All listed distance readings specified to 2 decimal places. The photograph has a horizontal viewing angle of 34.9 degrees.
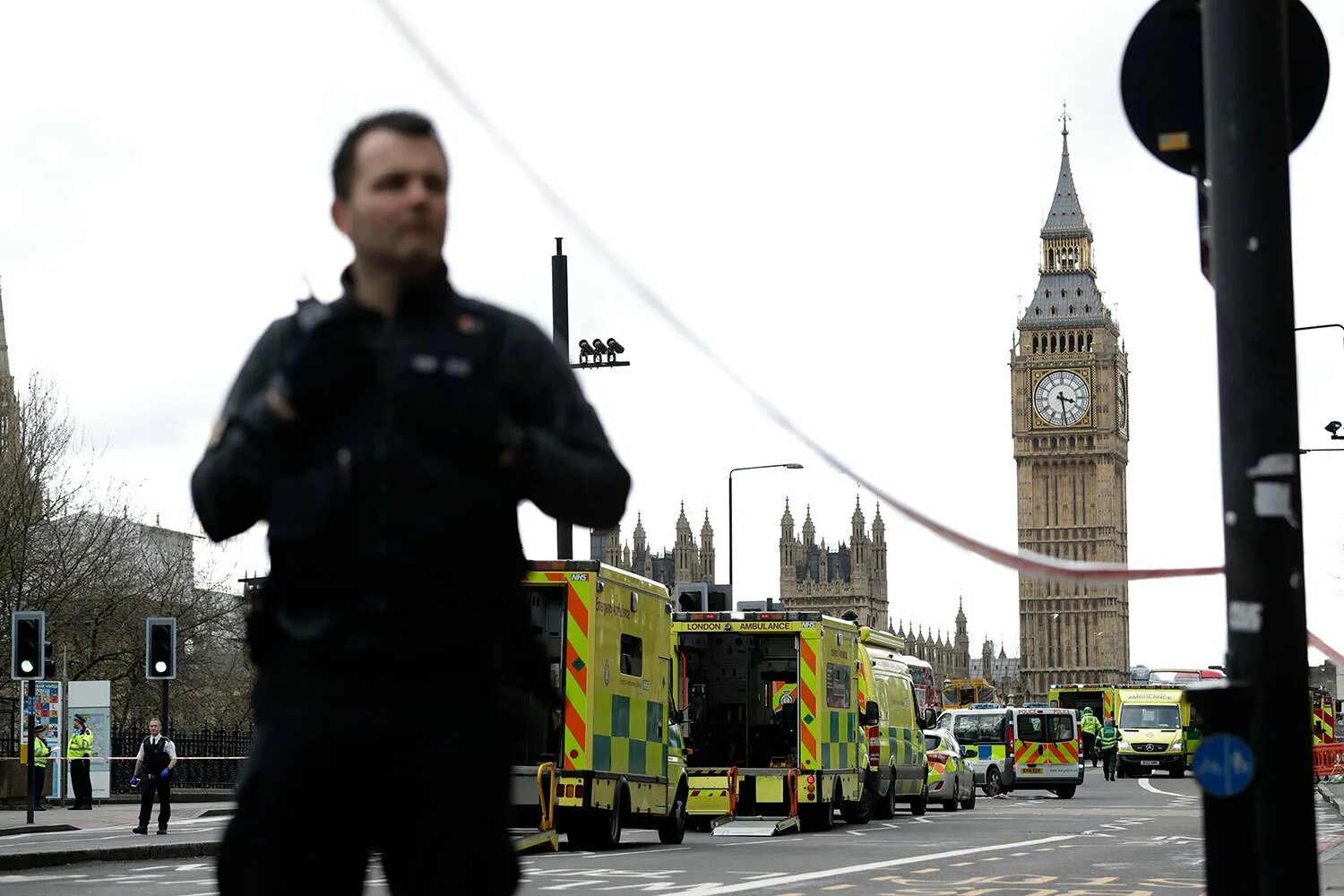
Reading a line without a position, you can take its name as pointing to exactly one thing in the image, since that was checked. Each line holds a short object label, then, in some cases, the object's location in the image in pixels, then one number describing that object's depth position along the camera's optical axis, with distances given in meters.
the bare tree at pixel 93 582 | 46.97
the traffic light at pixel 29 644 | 26.44
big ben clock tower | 154.12
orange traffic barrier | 45.72
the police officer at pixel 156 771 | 24.14
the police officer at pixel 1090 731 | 60.11
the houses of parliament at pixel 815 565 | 158.00
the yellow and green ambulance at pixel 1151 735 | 58.56
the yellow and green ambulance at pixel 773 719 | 25.77
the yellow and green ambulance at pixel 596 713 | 19.58
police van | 44.56
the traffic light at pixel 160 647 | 27.50
